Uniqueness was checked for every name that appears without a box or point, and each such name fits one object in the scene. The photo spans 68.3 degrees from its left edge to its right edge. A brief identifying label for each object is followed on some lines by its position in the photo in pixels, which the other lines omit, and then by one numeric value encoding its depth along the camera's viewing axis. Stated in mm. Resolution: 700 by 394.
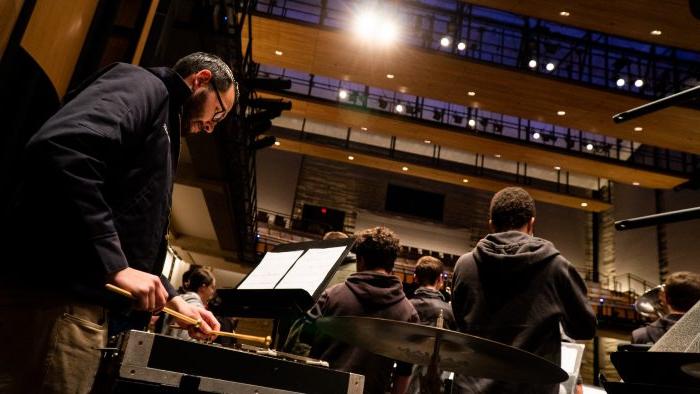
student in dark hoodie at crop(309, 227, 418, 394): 2850
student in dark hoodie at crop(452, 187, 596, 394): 2092
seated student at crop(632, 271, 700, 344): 3195
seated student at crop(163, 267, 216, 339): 4844
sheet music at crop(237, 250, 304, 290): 2207
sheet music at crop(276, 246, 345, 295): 2004
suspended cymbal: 1447
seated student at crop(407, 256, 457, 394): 3709
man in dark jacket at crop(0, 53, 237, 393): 1171
